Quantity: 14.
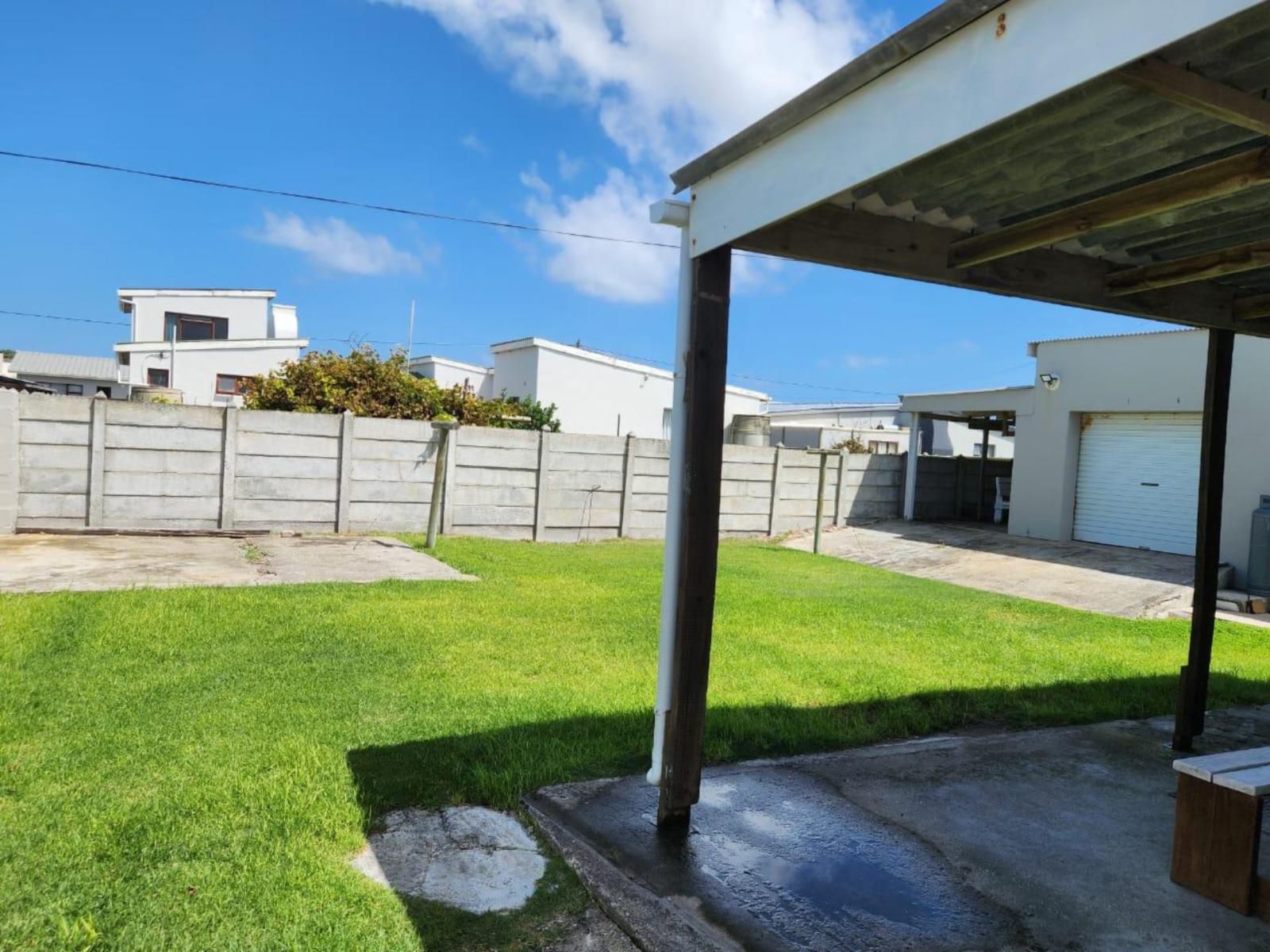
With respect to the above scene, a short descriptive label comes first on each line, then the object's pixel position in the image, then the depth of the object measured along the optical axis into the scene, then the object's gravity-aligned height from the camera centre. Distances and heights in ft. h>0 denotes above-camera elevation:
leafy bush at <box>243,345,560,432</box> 45.14 +2.91
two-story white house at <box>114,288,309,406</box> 84.38 +10.18
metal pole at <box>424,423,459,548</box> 35.19 -1.48
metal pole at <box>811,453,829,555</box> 43.93 -1.94
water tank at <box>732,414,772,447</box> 67.00 +3.10
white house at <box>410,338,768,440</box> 73.77 +6.91
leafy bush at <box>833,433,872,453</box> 78.59 +2.80
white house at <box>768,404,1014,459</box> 86.12 +4.84
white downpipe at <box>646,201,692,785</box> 9.58 -0.37
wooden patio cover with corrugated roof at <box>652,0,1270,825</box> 5.82 +3.16
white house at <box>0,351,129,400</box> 98.32 +6.09
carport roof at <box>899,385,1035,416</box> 49.60 +5.21
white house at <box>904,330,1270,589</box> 37.09 +2.62
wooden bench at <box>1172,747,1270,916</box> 8.46 -3.61
